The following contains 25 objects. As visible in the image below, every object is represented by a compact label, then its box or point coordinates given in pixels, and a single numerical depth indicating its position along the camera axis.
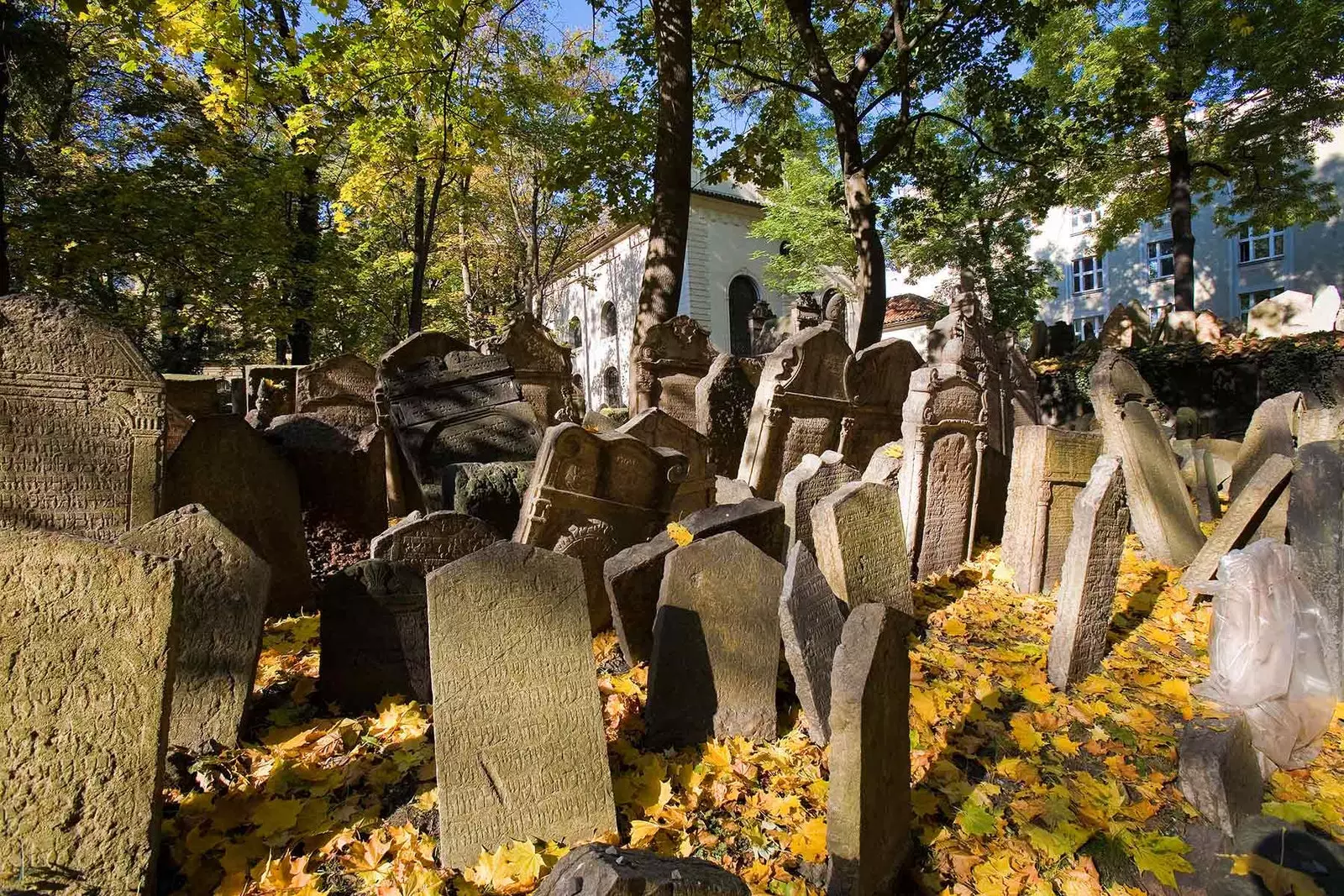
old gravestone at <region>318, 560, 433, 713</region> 3.20
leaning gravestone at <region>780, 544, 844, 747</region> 2.87
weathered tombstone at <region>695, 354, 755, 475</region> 7.55
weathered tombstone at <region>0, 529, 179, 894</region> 1.89
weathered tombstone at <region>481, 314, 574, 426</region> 8.12
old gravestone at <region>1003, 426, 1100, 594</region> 4.73
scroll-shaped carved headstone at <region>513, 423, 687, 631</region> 4.24
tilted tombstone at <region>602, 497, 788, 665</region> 3.53
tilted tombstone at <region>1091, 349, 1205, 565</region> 5.23
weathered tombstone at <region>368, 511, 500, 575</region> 3.72
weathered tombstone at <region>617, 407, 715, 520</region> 5.49
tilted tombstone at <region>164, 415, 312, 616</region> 4.34
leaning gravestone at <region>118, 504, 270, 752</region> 2.74
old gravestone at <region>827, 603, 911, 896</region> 2.09
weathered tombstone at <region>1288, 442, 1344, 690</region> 3.25
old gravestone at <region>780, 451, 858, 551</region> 4.48
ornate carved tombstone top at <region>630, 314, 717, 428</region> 8.35
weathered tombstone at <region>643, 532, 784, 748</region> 3.02
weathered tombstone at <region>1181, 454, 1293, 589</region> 4.36
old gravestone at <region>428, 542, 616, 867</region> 2.29
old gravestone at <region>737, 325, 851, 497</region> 6.48
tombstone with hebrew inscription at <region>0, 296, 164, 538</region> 3.55
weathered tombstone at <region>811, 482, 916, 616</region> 3.75
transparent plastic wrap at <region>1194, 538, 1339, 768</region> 2.90
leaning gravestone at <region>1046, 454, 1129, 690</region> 3.55
